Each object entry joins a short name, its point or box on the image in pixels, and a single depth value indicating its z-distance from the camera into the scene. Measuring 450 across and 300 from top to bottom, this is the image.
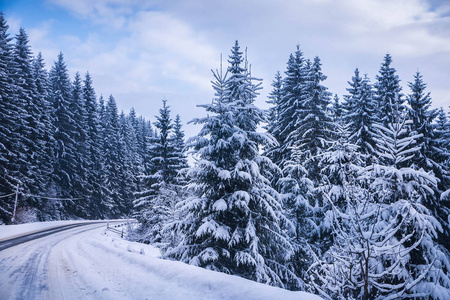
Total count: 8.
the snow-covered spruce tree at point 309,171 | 14.09
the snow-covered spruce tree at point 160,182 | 20.33
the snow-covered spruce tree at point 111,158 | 43.28
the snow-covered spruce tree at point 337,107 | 28.32
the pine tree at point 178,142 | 22.81
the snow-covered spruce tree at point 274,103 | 23.83
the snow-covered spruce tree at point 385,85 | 21.73
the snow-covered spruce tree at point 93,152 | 39.72
